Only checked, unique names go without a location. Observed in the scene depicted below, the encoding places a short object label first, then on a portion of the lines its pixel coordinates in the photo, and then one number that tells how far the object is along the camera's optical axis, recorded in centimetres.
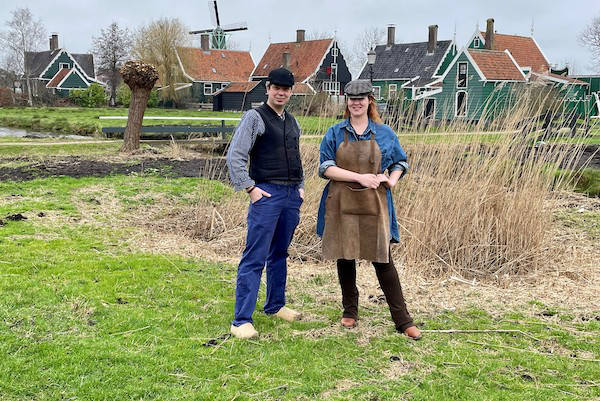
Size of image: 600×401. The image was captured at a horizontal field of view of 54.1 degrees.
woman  385
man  387
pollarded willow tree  1342
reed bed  575
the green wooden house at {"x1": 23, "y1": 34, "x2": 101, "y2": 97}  5578
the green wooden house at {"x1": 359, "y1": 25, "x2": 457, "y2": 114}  4372
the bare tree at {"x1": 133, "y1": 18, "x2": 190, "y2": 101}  4662
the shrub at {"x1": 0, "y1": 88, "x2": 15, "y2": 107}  4253
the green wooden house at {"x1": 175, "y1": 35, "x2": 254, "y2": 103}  4906
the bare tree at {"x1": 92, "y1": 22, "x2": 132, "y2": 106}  5159
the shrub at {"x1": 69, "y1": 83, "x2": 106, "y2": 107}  4553
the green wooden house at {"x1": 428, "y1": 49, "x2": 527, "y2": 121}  2777
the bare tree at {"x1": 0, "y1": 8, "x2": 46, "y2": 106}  5200
